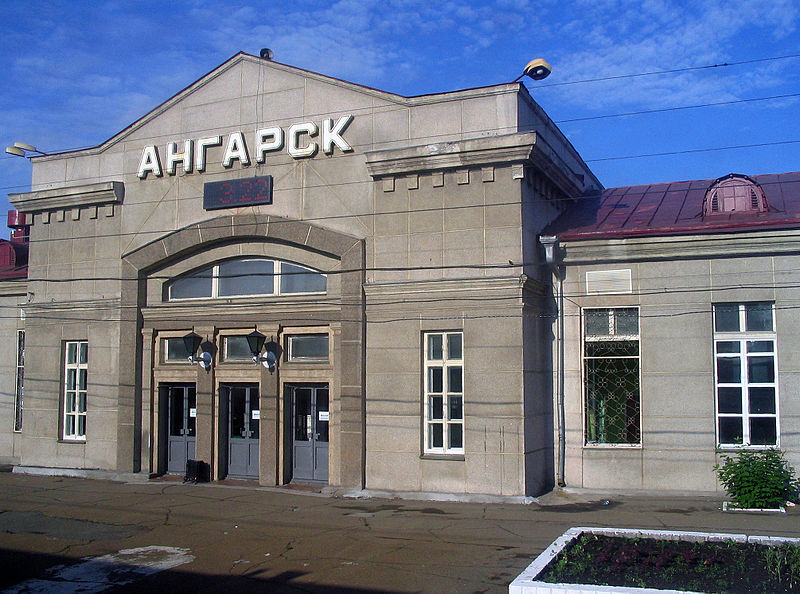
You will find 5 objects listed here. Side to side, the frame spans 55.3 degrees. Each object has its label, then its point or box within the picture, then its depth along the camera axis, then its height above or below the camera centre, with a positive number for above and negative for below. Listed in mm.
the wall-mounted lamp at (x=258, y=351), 17562 +338
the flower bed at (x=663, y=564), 7652 -2164
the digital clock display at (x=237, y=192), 17859 +4115
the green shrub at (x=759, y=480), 13555 -2082
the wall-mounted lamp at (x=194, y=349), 18469 +408
